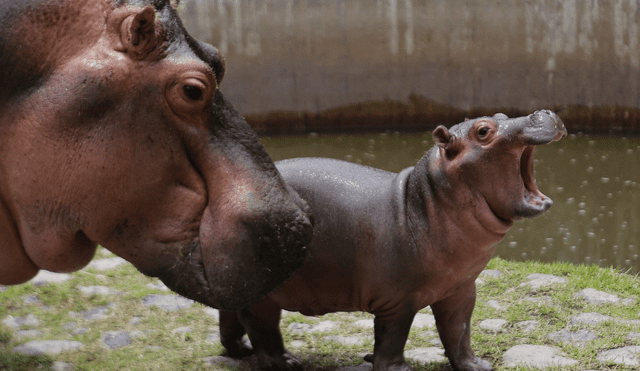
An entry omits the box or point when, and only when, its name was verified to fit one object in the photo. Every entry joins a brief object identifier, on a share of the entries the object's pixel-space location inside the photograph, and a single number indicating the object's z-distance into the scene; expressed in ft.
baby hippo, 15.56
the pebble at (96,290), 25.29
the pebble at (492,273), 25.74
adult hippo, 12.54
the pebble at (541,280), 24.54
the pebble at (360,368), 18.64
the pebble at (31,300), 24.67
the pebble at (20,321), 22.83
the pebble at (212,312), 23.34
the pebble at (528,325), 20.91
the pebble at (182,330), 21.80
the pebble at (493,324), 21.14
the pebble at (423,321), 21.89
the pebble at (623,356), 18.11
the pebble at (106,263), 27.89
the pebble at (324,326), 21.95
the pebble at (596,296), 22.82
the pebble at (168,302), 23.94
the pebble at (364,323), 22.13
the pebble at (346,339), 20.77
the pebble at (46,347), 20.58
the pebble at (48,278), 26.14
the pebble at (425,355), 19.21
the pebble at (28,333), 21.84
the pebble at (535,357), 18.47
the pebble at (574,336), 19.83
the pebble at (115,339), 20.97
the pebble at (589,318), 21.03
